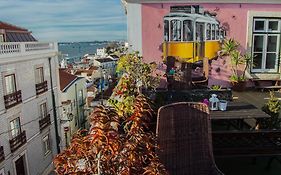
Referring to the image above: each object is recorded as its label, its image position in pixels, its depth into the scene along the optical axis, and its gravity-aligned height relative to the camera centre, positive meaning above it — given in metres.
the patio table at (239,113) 4.91 -1.21
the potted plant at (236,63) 9.30 -0.60
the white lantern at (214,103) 5.41 -1.08
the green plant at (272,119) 5.13 -1.33
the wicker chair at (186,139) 3.66 -1.20
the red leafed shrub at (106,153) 1.76 -0.69
